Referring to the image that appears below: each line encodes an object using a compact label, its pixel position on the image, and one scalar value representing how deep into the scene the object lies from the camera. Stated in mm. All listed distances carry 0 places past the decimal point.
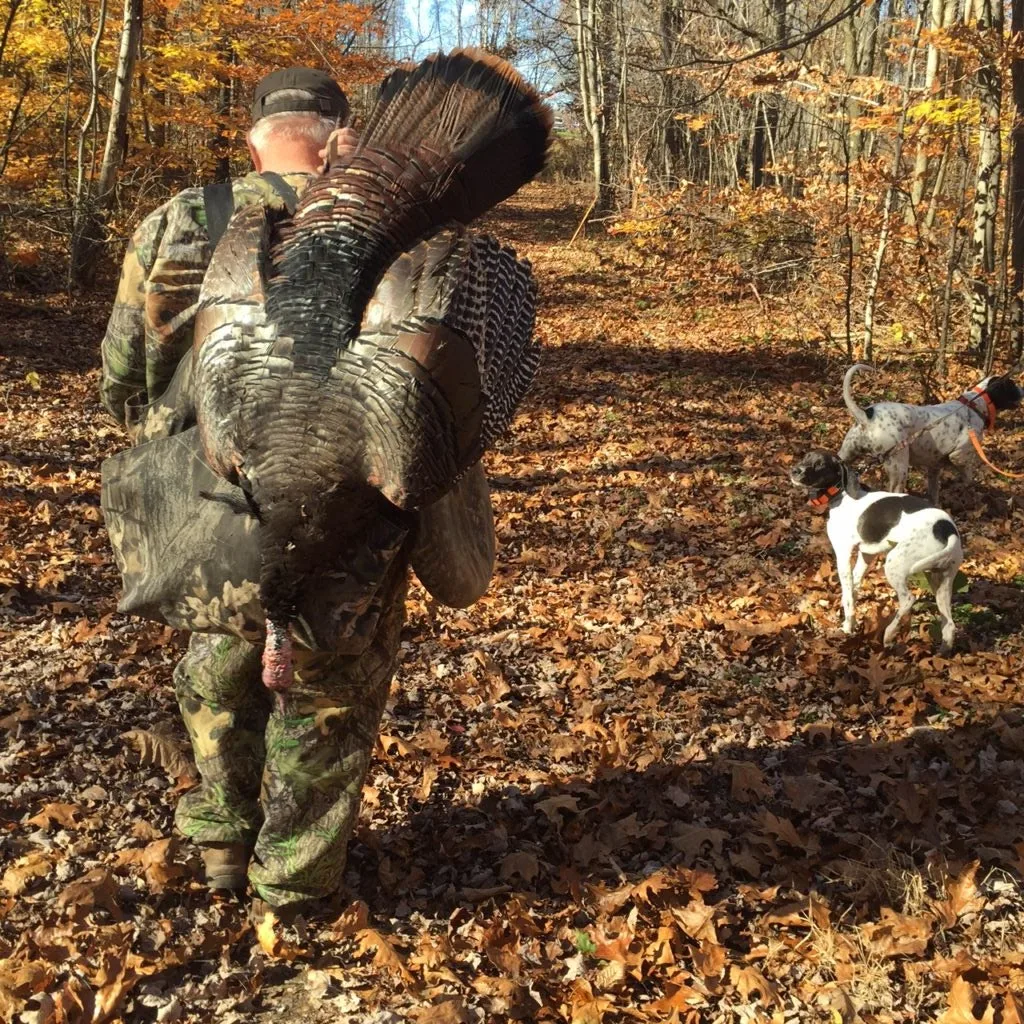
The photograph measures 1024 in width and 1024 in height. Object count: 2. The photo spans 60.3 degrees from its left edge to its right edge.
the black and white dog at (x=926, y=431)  7934
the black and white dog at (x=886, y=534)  5453
